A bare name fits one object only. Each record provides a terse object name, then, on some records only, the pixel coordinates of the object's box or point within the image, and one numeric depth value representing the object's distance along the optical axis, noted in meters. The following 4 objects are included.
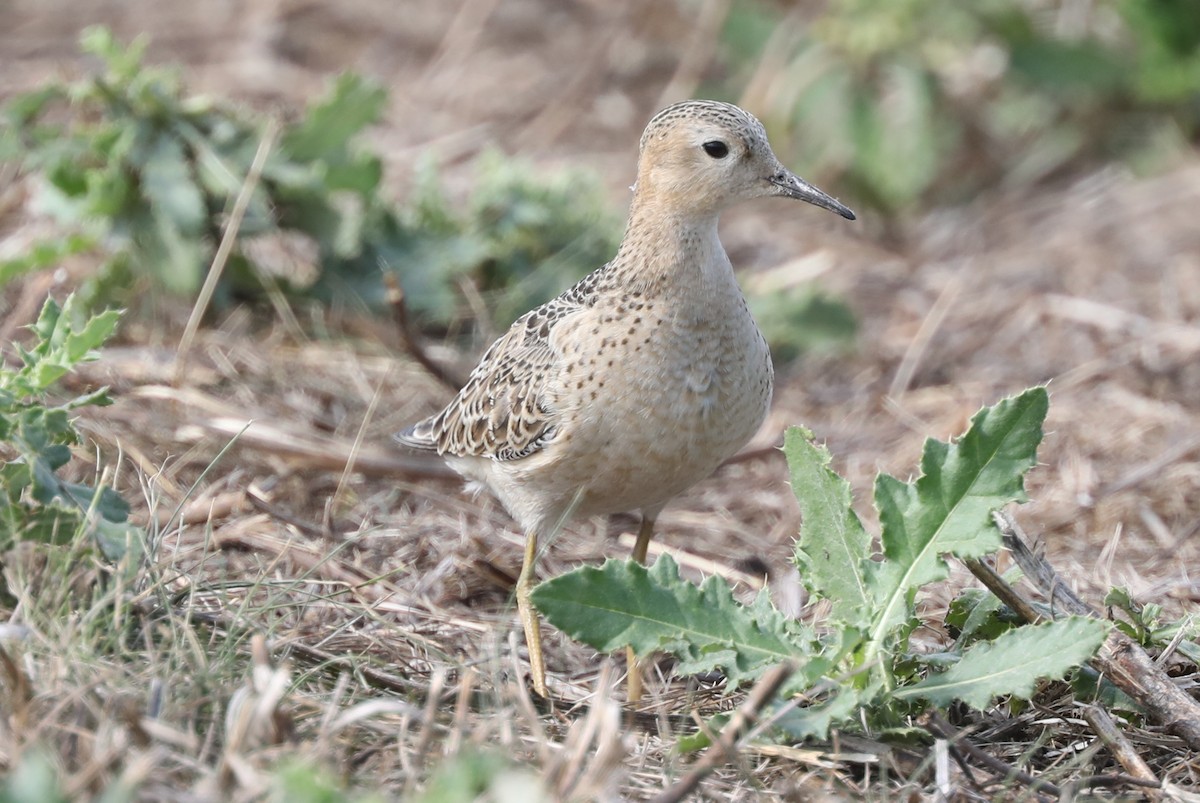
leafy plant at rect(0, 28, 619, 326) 11.87
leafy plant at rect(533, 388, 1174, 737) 6.70
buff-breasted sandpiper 8.18
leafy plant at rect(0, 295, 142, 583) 6.83
